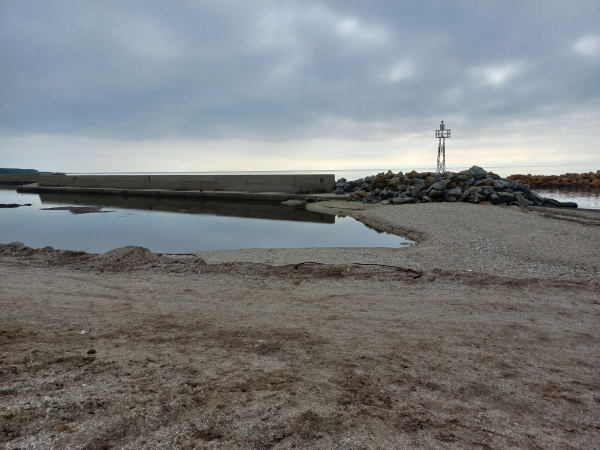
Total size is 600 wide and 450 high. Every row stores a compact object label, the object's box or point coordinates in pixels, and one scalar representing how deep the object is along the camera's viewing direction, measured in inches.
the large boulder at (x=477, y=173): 850.1
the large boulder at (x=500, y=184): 784.5
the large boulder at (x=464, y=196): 736.3
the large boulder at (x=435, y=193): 789.9
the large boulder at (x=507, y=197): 720.3
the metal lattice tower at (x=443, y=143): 1596.9
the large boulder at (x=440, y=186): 796.0
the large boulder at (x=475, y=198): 714.9
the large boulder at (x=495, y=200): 714.8
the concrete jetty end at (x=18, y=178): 1957.3
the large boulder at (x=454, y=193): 756.6
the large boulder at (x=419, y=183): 850.8
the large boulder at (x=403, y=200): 792.9
